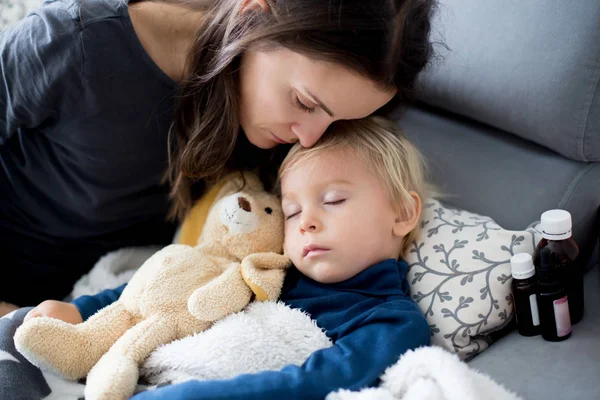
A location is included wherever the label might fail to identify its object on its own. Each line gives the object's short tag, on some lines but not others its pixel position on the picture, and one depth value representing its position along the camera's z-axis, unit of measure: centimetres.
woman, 109
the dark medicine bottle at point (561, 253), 116
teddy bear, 112
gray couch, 116
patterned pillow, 122
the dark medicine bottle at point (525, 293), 118
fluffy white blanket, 101
